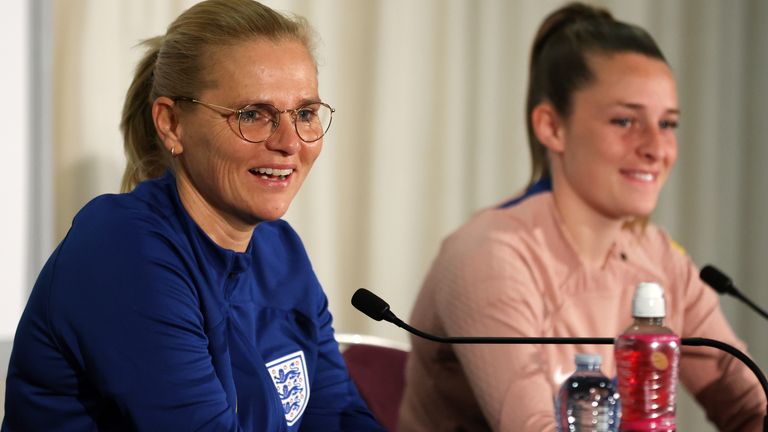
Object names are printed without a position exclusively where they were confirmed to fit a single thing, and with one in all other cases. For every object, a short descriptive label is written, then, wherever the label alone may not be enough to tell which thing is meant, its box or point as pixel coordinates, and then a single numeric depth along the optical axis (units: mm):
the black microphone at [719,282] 5677
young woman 5859
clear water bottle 5624
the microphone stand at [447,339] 5413
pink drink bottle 5444
